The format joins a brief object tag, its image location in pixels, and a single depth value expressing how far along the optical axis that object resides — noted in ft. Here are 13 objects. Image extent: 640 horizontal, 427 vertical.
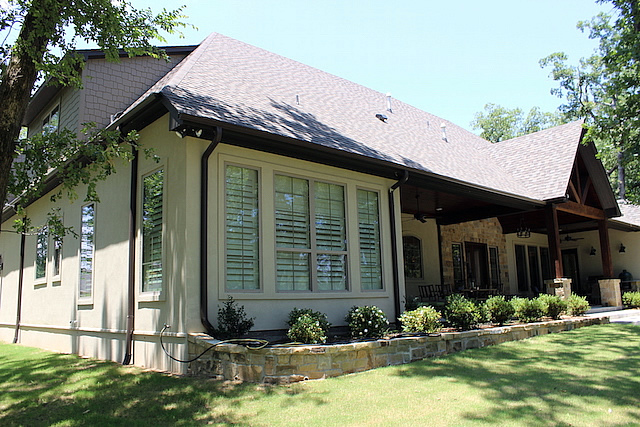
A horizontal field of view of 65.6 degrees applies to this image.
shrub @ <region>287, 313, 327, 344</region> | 21.04
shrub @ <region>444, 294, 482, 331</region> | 26.89
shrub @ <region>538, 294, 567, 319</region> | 32.94
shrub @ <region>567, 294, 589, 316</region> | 36.47
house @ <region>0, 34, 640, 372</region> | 22.17
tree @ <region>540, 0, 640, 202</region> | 37.91
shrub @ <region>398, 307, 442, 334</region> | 25.72
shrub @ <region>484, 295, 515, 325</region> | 30.27
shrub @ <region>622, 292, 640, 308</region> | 48.32
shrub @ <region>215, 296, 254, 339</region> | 20.80
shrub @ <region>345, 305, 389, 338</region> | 24.50
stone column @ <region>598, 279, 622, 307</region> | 46.80
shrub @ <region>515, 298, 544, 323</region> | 31.32
